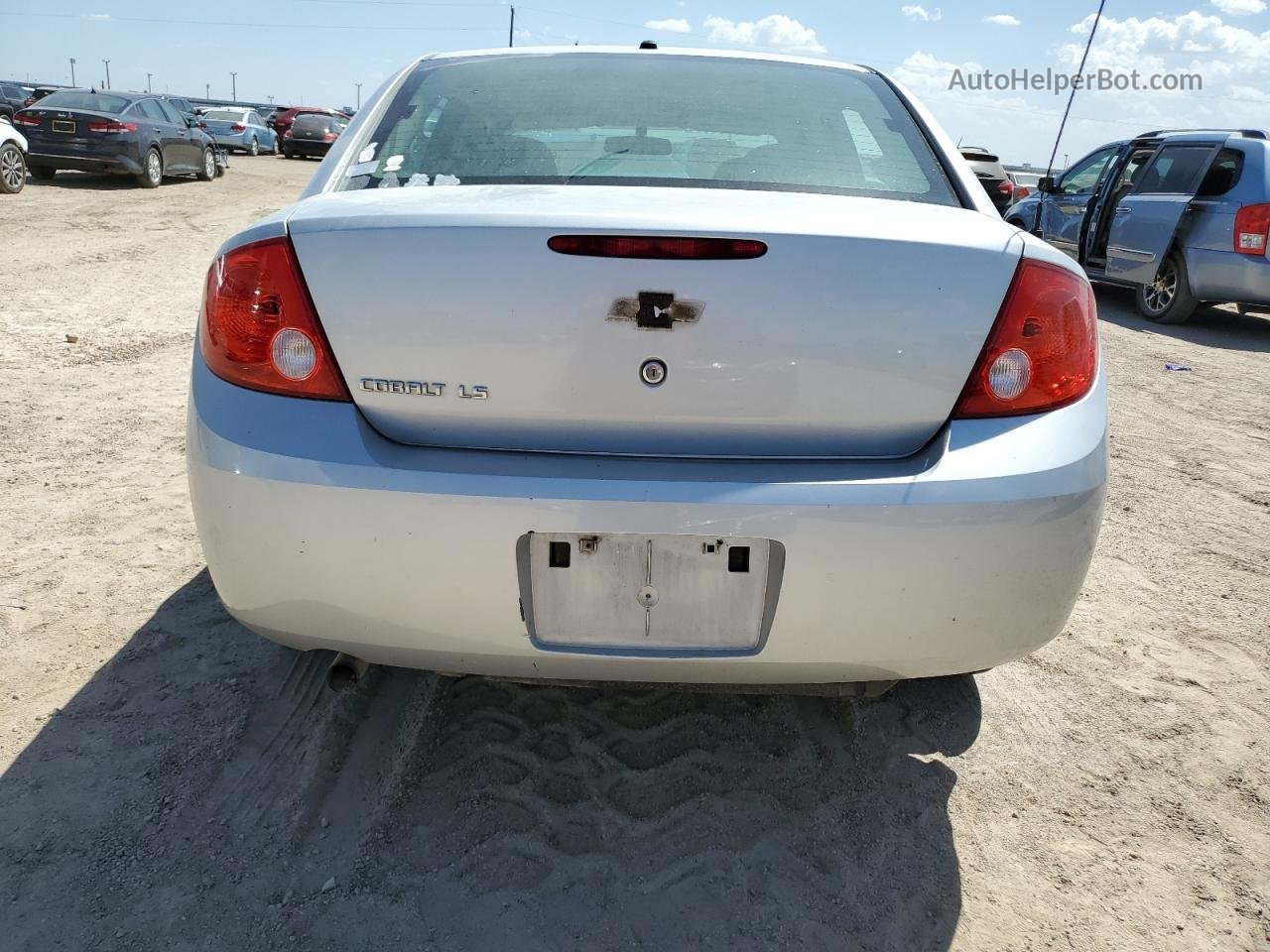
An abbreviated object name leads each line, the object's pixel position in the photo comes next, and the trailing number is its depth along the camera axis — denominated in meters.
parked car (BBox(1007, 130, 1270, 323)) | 8.36
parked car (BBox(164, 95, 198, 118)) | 18.06
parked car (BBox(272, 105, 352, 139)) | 32.25
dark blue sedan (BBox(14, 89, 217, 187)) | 14.91
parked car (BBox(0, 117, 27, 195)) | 13.09
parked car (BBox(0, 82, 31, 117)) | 30.76
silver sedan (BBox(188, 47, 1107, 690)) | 1.70
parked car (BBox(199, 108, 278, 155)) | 30.33
